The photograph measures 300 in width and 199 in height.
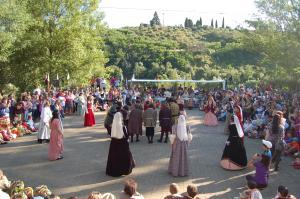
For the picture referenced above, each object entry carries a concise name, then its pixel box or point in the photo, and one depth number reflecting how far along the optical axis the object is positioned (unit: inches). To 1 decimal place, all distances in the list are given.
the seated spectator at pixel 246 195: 285.5
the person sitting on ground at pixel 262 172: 358.3
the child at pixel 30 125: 663.1
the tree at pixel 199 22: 4097.0
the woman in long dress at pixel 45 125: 547.3
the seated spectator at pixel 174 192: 259.1
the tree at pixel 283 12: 801.6
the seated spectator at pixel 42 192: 281.5
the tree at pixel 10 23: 734.5
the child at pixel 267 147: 367.2
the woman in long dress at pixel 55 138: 475.5
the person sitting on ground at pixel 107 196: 245.8
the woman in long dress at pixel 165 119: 573.1
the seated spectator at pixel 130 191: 247.0
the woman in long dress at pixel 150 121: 575.8
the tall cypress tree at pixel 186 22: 4095.5
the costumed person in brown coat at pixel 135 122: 587.5
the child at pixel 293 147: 503.8
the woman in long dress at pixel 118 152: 405.4
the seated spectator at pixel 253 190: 283.3
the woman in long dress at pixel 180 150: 408.2
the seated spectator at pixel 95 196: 254.7
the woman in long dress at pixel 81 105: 865.5
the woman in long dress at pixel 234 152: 422.6
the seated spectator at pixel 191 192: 262.7
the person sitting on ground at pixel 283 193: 276.1
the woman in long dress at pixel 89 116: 724.0
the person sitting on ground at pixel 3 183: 305.4
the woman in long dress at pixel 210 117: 751.1
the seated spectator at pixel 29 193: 284.4
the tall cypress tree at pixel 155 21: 4207.7
